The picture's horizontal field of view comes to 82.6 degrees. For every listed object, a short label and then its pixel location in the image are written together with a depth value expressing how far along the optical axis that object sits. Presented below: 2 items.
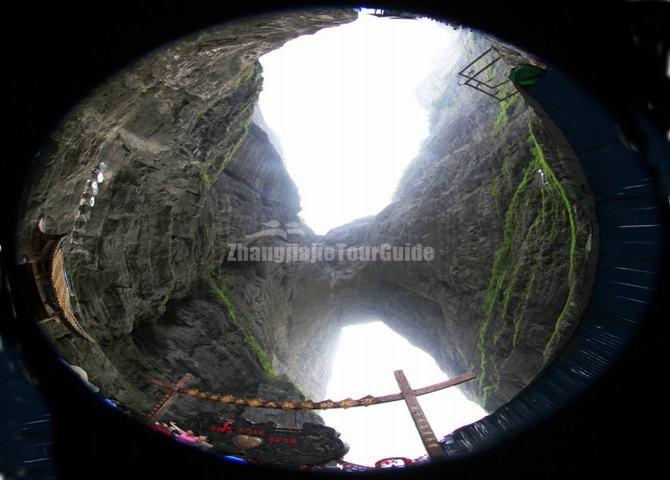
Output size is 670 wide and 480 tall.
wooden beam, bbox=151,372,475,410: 6.08
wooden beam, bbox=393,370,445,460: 4.26
